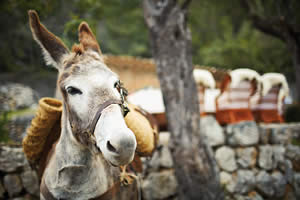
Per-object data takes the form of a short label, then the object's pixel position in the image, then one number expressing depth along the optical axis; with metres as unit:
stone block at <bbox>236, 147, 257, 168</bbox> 3.70
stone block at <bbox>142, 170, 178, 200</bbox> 3.39
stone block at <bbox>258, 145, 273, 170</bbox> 3.77
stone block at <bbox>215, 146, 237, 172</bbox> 3.66
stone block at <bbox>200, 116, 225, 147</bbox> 3.67
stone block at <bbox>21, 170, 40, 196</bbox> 2.83
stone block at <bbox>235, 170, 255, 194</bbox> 3.55
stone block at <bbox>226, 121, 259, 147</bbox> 3.67
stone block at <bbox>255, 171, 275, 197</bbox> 3.62
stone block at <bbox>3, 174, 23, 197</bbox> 2.70
